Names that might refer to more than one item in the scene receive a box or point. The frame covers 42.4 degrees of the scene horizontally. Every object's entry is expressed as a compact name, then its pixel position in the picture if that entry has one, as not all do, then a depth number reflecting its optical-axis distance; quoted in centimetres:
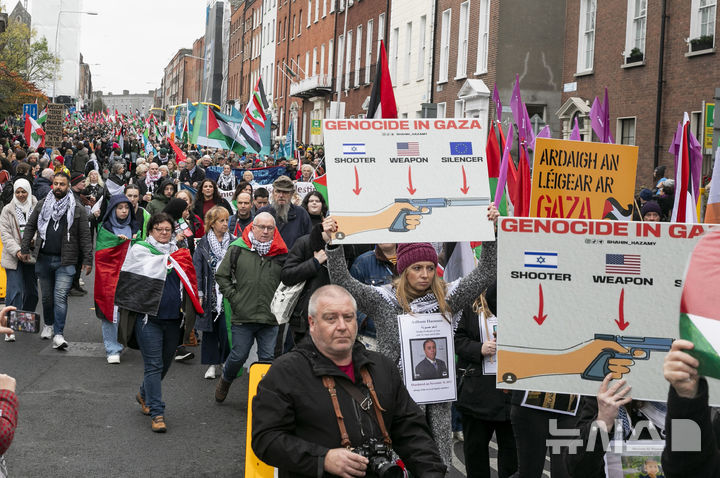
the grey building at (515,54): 2855
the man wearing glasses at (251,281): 805
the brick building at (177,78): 15576
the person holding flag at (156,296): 774
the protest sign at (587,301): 337
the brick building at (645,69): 1936
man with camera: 375
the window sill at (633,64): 2127
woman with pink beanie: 520
